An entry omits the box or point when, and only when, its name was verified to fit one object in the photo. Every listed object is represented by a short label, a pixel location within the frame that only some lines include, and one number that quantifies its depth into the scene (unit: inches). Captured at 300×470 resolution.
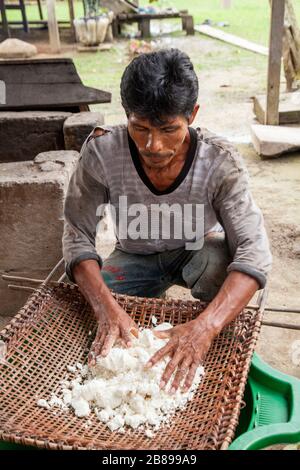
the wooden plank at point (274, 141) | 195.0
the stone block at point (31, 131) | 122.7
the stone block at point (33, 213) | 98.8
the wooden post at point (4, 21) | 433.4
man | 65.9
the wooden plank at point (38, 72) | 132.0
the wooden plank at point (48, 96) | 130.5
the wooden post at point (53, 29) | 406.3
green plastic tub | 59.7
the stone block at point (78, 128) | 116.0
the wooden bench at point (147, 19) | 477.7
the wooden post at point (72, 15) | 471.8
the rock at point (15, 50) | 412.5
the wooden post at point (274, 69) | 213.5
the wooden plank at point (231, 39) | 400.7
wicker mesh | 58.2
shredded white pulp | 63.1
